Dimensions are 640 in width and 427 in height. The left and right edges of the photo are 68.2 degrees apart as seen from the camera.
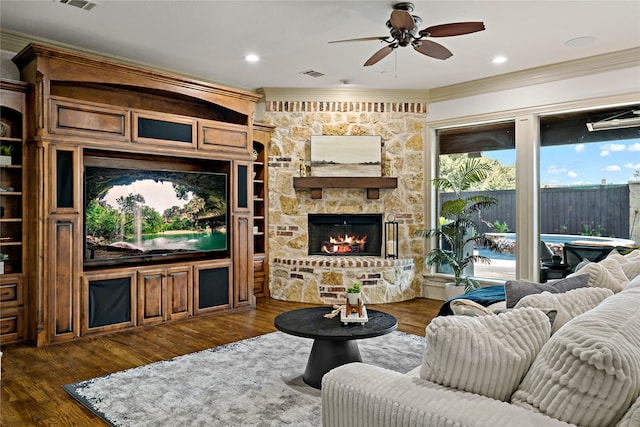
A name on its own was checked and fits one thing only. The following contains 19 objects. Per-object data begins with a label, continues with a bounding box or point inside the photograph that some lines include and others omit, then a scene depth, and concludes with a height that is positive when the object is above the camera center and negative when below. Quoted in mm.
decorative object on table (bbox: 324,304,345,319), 3342 -709
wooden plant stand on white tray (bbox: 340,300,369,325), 3197 -696
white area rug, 2678 -1143
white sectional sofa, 1128 -445
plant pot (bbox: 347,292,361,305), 3273 -584
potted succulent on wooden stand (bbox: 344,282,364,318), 3262 -625
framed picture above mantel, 6305 +776
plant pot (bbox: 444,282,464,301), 5738 -935
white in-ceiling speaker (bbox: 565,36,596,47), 4445 +1650
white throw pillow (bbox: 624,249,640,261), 3106 -287
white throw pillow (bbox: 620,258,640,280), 2873 -342
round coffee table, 2979 -762
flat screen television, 4586 +47
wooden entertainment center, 4148 +300
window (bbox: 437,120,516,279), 5770 +364
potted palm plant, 5766 -185
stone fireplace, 6375 +564
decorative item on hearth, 6246 -313
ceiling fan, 3393 +1390
